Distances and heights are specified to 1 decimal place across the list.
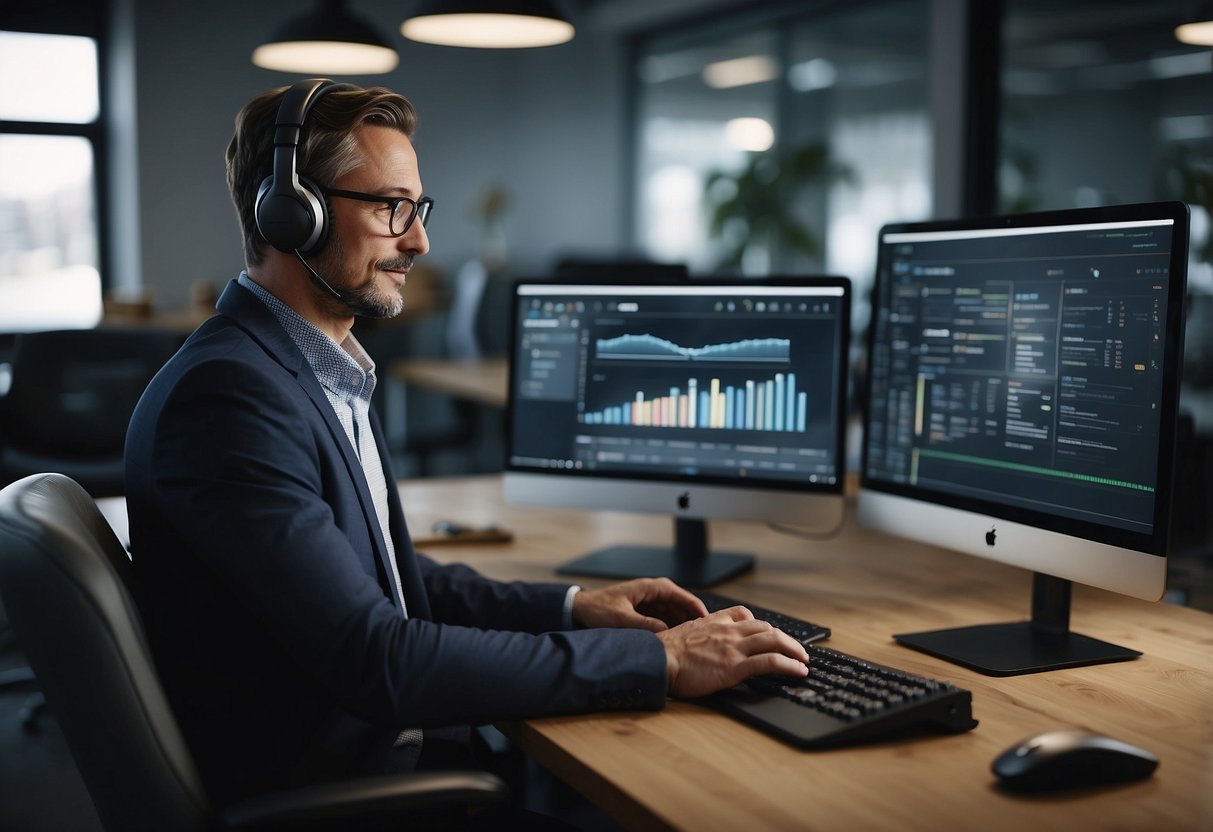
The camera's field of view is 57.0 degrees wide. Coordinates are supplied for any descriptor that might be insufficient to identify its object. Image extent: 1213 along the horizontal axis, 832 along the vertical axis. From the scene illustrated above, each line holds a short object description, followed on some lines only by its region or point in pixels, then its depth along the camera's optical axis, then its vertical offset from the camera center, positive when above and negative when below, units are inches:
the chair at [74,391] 132.1 -7.9
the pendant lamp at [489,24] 99.0 +29.0
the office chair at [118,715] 39.3 -14.0
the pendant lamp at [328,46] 130.5 +34.0
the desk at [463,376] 171.8 -7.8
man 43.4 -9.4
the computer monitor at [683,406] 67.6 -4.5
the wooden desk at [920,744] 37.2 -15.6
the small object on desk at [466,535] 76.9 -14.2
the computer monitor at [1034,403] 48.9 -3.1
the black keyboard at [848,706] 42.6 -14.7
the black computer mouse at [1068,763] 38.1 -14.5
